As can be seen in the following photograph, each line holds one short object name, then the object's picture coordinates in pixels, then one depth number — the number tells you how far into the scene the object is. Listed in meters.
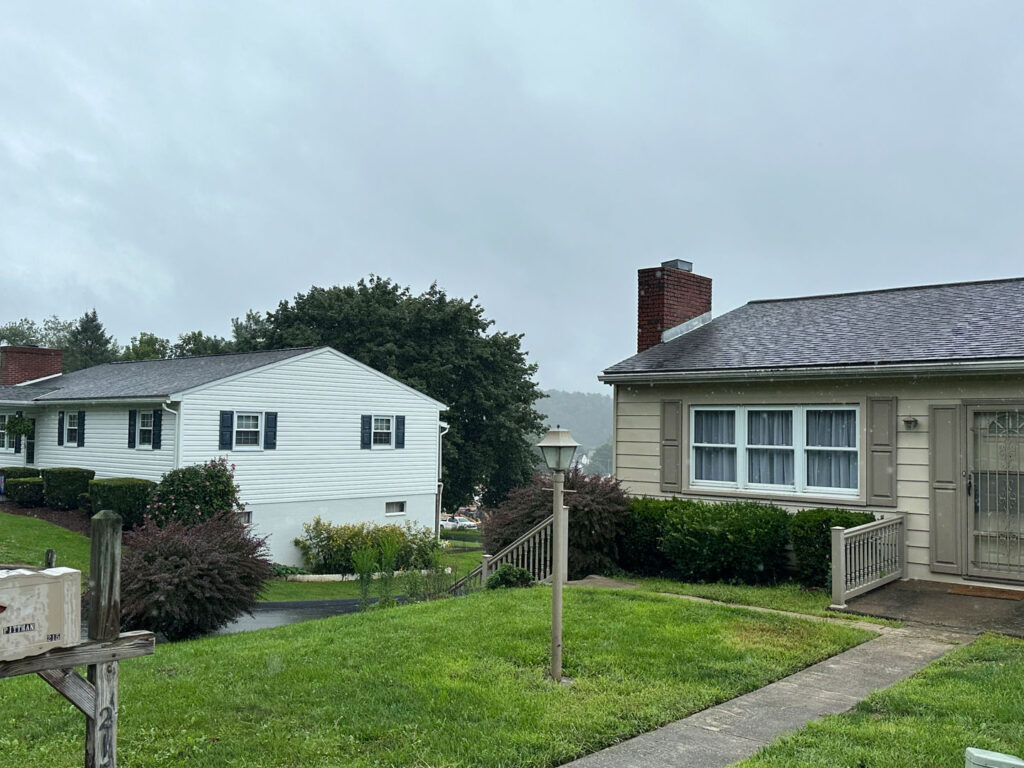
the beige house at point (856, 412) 10.80
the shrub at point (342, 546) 25.61
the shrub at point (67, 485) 26.14
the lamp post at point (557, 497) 6.85
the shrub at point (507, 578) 12.06
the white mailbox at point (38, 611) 3.61
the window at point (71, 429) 28.33
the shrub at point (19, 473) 28.80
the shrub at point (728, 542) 11.85
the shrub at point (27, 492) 27.05
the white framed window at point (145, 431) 24.44
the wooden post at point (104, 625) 4.14
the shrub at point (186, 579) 11.95
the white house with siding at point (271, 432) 23.92
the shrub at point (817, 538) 11.10
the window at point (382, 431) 28.69
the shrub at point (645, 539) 13.19
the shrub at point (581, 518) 13.09
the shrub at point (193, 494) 22.09
